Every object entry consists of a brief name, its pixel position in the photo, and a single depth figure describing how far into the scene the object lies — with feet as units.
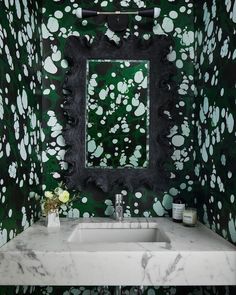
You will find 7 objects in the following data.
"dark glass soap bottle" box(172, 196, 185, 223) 5.44
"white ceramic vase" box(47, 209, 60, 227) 5.12
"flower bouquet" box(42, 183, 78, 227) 5.13
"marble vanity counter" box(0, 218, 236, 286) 3.88
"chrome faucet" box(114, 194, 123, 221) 5.48
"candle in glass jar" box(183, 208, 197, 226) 5.18
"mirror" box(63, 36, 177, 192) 5.74
